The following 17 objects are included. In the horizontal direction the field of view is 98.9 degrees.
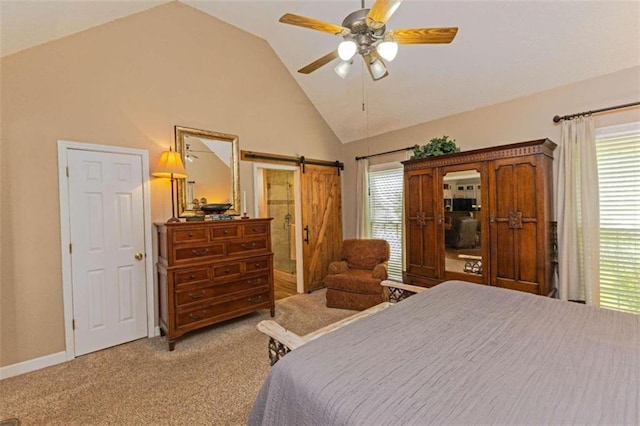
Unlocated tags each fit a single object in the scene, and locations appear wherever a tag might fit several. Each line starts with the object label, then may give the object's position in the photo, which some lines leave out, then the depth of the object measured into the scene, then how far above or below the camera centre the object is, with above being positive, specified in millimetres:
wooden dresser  2961 -700
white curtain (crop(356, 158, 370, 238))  5051 +192
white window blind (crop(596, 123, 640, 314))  2652 -133
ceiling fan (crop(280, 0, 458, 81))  1872 +1246
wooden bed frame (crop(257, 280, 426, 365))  1534 -743
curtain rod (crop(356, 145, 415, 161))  4435 +978
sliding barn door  4867 -196
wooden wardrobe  2797 -122
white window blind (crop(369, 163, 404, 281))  4625 -2
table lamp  3123 +543
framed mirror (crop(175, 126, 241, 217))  3512 +597
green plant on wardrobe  3570 +787
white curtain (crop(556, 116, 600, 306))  2770 -108
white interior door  2812 -353
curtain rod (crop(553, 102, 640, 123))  2663 +951
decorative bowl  3481 +68
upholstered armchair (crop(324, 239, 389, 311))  3736 -949
